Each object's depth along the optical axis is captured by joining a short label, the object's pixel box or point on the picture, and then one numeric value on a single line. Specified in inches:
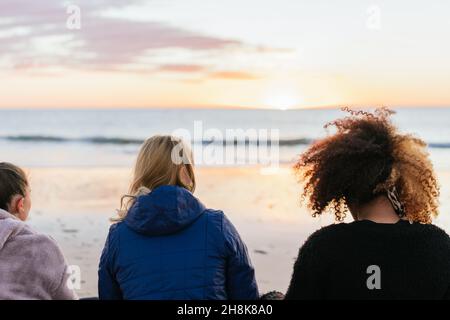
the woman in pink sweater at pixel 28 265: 115.1
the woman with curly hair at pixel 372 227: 95.9
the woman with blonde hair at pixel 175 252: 107.8
